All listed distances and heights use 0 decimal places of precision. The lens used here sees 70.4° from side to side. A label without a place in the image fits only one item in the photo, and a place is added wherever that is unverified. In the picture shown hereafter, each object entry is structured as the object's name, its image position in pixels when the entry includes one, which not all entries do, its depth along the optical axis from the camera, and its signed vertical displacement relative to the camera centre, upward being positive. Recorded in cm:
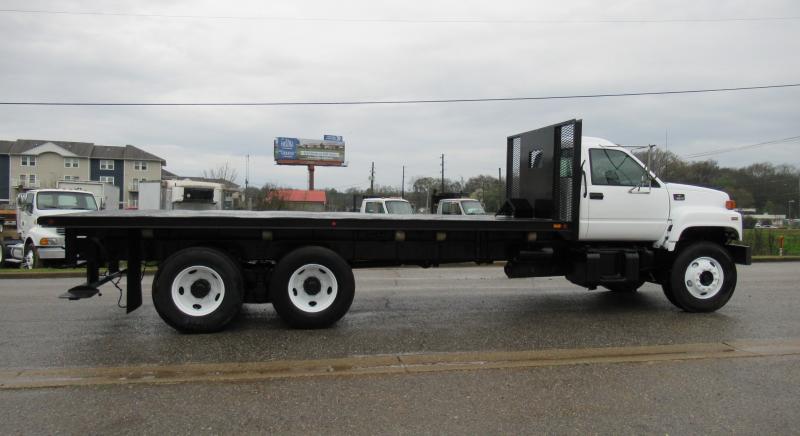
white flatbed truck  645 -48
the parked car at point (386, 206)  1947 -3
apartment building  7362 +475
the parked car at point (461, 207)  2141 -3
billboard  7162 +674
